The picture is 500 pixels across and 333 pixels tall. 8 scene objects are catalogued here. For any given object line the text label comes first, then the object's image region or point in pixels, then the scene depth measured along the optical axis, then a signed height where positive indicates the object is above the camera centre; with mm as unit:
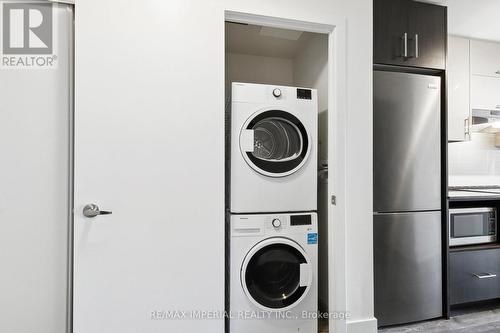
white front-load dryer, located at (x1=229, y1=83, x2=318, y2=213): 1747 +136
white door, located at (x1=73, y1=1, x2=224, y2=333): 1443 -1
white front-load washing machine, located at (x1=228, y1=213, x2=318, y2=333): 1730 -689
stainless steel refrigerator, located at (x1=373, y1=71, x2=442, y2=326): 2012 -218
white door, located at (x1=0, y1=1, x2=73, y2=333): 1471 -45
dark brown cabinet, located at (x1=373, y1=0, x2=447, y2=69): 2006 +1034
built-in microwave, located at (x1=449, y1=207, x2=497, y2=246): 2229 -479
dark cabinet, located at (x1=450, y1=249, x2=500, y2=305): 2172 -873
